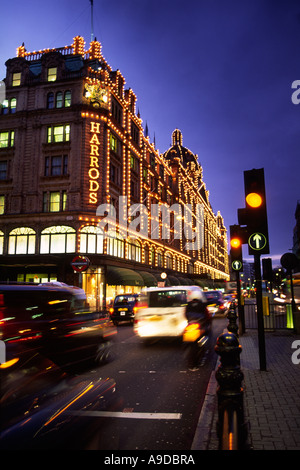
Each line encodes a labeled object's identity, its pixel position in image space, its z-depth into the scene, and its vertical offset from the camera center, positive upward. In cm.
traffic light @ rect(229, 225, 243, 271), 1380 +162
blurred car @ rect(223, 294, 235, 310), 2775 -149
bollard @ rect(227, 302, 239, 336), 932 -93
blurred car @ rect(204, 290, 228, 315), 2329 -113
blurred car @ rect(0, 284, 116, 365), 397 -52
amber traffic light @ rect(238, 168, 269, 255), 730 +163
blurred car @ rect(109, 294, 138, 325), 1864 -139
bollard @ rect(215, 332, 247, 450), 216 -92
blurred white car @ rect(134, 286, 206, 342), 1052 -85
